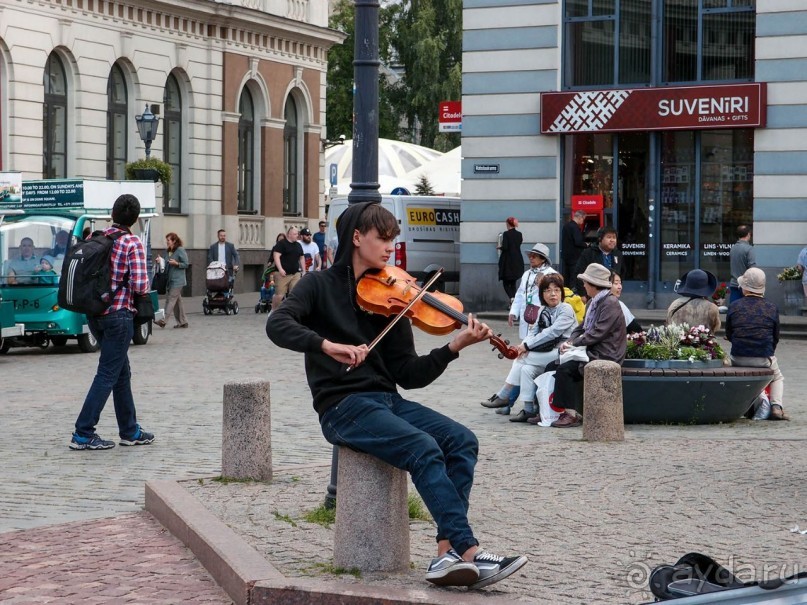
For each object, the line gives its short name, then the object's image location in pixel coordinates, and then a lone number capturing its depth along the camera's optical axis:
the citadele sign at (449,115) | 31.03
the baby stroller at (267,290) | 29.19
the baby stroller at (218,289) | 28.38
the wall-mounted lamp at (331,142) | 41.50
